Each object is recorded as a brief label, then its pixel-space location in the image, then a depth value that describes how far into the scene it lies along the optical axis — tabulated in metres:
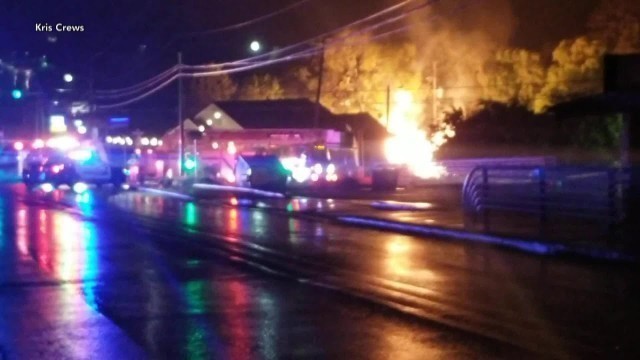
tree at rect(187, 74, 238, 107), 89.31
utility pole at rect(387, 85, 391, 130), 74.53
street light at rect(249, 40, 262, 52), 73.88
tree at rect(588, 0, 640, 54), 56.66
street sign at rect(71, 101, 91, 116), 89.81
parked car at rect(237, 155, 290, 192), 44.53
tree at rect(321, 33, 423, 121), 76.69
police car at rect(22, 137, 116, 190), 48.50
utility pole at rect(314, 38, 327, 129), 61.79
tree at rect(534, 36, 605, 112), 58.72
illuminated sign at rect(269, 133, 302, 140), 62.81
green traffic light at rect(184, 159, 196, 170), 49.89
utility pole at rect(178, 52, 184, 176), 48.42
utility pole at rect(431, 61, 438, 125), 72.88
